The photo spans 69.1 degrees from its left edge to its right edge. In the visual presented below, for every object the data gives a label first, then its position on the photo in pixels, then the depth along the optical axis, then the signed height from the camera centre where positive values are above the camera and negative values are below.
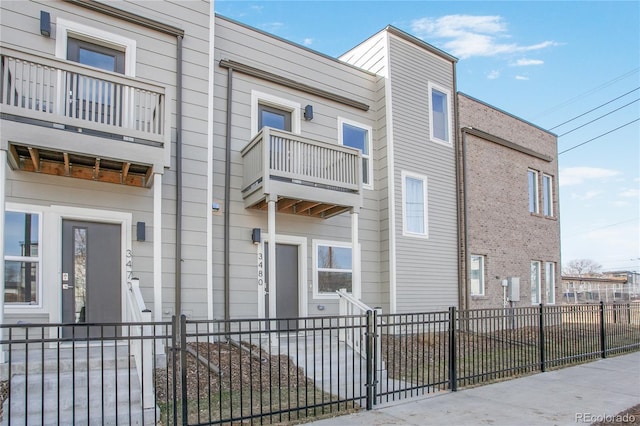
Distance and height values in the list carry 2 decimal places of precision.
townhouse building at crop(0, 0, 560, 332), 7.07 +1.44
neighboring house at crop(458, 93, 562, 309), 13.63 +1.20
